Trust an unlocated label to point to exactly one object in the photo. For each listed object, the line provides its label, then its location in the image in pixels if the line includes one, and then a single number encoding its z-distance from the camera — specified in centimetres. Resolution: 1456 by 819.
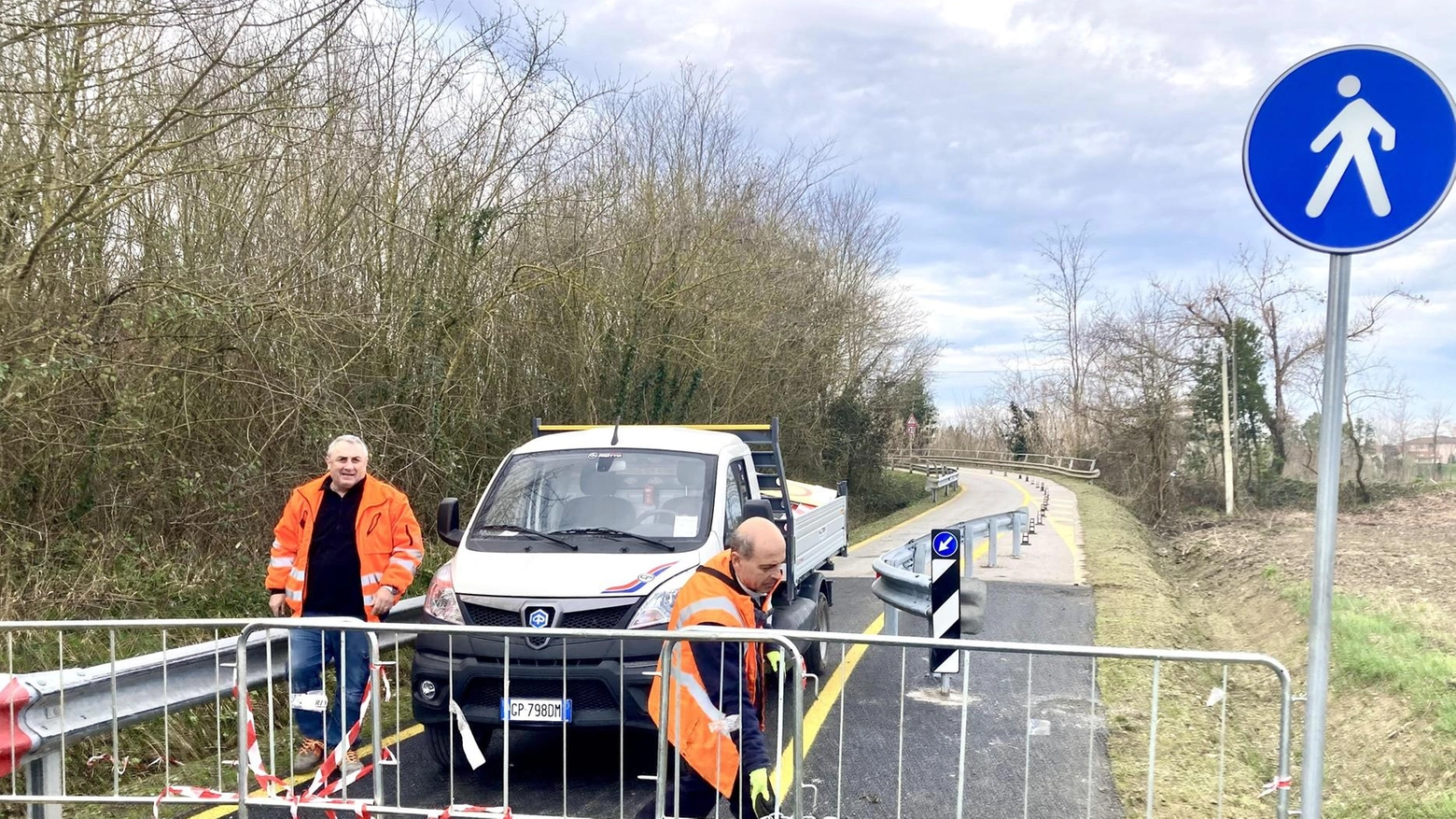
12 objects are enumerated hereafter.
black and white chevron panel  716
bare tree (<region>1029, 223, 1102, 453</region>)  5716
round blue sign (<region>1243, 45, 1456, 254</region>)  325
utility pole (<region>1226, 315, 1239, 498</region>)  3865
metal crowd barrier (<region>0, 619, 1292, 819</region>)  417
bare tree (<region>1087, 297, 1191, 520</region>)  3928
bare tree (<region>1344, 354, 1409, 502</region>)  3552
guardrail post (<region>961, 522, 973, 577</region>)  1139
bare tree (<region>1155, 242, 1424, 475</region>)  3925
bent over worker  368
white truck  514
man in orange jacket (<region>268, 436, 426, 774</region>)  568
